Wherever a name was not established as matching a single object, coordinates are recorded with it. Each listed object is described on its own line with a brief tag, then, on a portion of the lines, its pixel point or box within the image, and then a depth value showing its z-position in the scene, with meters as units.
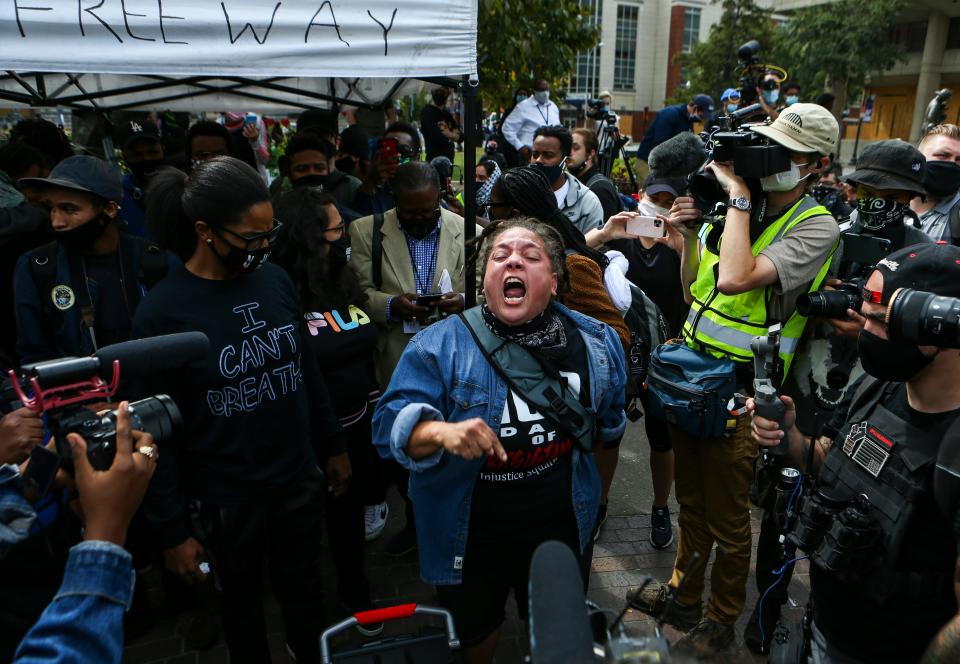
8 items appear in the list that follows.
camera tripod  8.93
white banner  2.54
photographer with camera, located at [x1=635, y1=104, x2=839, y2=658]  2.61
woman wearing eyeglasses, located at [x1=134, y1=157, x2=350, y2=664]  2.25
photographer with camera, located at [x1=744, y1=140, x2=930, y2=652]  2.68
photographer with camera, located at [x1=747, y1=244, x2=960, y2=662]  1.64
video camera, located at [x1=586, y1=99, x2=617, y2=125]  8.94
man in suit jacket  3.43
